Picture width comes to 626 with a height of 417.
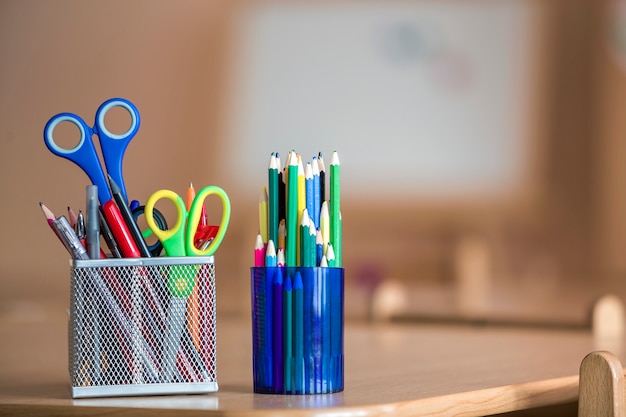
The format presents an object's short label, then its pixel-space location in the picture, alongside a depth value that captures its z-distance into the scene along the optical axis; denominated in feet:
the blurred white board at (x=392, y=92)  9.48
